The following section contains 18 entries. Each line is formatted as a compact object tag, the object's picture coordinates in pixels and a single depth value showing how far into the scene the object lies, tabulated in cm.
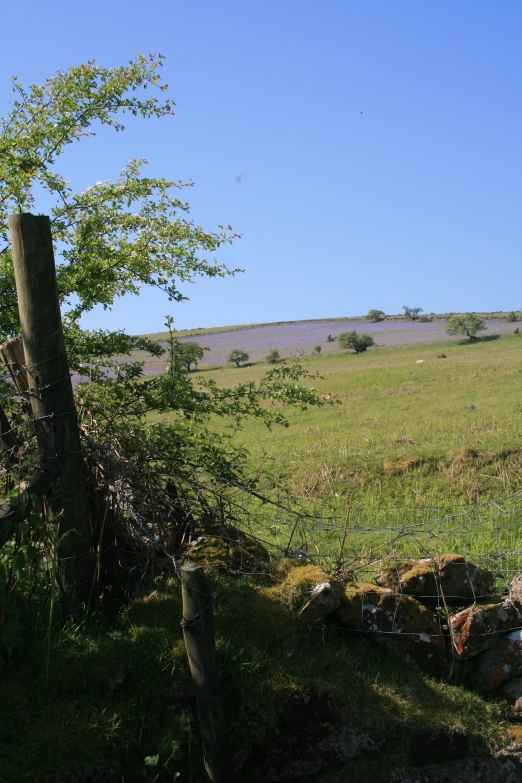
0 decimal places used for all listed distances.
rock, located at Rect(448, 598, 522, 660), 562
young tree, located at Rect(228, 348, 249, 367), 5048
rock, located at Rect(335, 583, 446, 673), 566
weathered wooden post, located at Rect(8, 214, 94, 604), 496
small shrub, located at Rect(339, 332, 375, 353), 5016
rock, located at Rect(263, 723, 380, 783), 492
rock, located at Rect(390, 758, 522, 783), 512
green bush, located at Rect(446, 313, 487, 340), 5006
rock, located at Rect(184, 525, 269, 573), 605
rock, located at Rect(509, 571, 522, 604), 595
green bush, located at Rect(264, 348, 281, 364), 4659
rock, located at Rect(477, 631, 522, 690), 562
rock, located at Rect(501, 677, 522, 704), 557
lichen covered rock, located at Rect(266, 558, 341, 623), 551
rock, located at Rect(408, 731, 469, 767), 505
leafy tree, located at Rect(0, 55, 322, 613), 605
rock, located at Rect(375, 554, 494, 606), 600
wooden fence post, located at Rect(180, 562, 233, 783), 452
